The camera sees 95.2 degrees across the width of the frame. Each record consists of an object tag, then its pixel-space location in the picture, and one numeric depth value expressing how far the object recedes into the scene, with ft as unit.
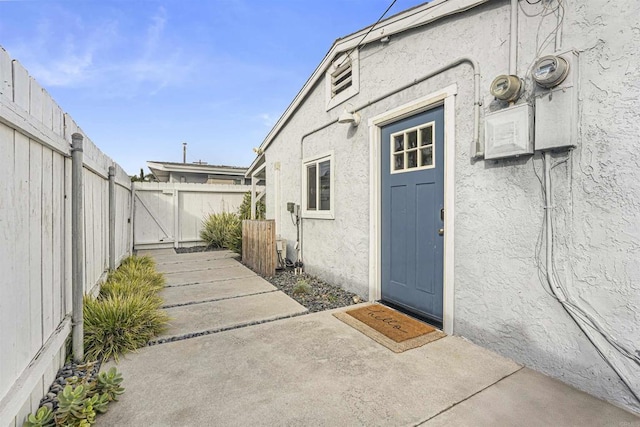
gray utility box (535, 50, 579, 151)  7.22
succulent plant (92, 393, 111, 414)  6.52
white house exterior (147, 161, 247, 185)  43.73
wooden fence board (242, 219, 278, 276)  19.76
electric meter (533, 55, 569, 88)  7.21
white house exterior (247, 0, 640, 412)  6.71
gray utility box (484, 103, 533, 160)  7.97
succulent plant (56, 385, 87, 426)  5.96
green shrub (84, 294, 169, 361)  9.18
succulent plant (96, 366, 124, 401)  7.05
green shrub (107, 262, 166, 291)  15.02
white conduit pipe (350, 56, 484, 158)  9.33
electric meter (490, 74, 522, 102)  8.14
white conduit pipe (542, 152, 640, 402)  7.39
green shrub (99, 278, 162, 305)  12.80
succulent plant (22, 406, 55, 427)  5.50
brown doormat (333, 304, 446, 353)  9.88
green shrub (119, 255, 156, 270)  18.38
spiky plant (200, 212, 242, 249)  32.06
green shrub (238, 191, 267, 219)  31.50
